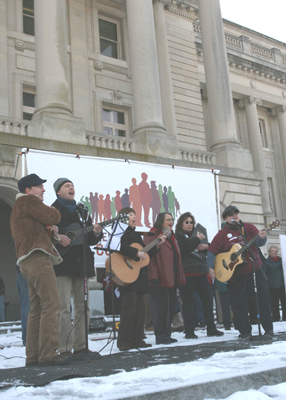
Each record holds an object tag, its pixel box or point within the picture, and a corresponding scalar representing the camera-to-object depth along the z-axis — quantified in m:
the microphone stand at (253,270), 6.04
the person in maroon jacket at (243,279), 6.65
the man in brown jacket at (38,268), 4.62
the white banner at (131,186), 10.96
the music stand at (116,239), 5.79
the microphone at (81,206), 5.37
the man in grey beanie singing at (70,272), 5.25
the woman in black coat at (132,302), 5.88
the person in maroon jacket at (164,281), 6.47
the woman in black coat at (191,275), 7.09
